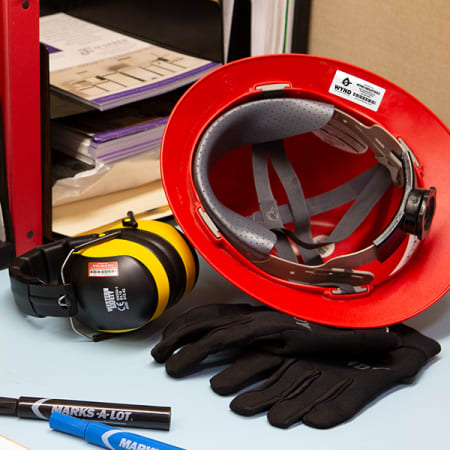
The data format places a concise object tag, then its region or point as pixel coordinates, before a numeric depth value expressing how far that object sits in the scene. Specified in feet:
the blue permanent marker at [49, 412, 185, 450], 3.80
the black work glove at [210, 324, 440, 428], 3.94
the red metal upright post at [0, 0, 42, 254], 4.30
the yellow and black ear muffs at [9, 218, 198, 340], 4.16
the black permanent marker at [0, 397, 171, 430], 3.90
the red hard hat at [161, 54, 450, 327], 4.29
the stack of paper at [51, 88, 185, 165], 4.83
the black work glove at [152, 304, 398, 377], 4.11
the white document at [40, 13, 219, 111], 4.75
